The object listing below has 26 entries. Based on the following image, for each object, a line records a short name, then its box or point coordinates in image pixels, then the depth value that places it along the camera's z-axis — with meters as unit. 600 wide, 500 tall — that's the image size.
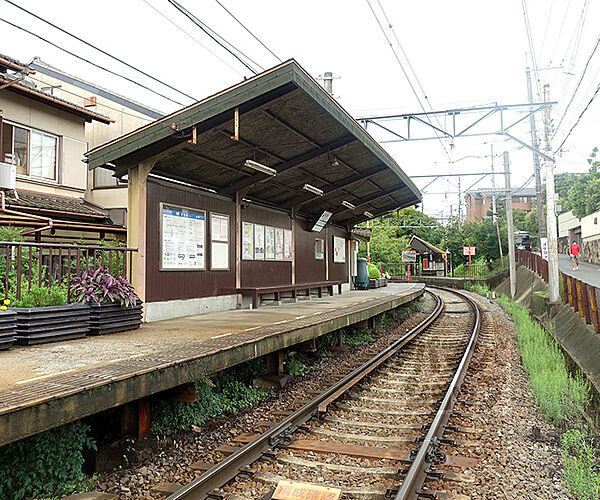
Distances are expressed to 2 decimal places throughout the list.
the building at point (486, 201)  83.62
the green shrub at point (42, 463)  4.21
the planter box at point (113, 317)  7.21
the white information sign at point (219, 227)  11.11
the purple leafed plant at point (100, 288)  7.17
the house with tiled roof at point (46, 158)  12.42
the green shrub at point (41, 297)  6.44
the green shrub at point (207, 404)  5.87
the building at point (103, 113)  17.77
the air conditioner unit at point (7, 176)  11.07
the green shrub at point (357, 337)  12.52
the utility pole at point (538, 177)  21.77
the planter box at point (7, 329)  5.71
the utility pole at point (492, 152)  32.84
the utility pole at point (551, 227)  14.37
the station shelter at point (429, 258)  50.72
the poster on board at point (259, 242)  13.12
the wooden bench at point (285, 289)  12.20
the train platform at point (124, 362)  3.72
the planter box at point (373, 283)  24.39
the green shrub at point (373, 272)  28.49
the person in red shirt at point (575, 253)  28.55
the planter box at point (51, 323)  6.15
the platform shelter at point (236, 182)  8.62
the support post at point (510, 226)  25.62
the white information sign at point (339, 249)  19.86
